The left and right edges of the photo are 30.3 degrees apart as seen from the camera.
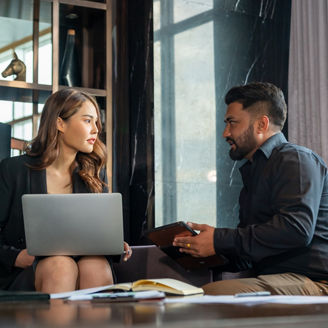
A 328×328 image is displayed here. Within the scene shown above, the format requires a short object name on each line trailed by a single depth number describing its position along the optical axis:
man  2.21
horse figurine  3.57
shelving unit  3.57
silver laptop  2.07
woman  2.43
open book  1.43
